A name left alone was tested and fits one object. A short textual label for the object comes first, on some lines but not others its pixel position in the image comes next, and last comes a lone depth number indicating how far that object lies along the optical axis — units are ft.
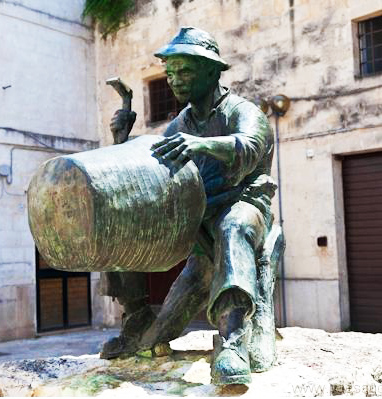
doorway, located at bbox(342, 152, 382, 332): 30.17
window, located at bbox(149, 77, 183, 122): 39.17
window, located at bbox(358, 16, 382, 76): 30.25
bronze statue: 10.41
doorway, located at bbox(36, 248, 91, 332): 38.63
